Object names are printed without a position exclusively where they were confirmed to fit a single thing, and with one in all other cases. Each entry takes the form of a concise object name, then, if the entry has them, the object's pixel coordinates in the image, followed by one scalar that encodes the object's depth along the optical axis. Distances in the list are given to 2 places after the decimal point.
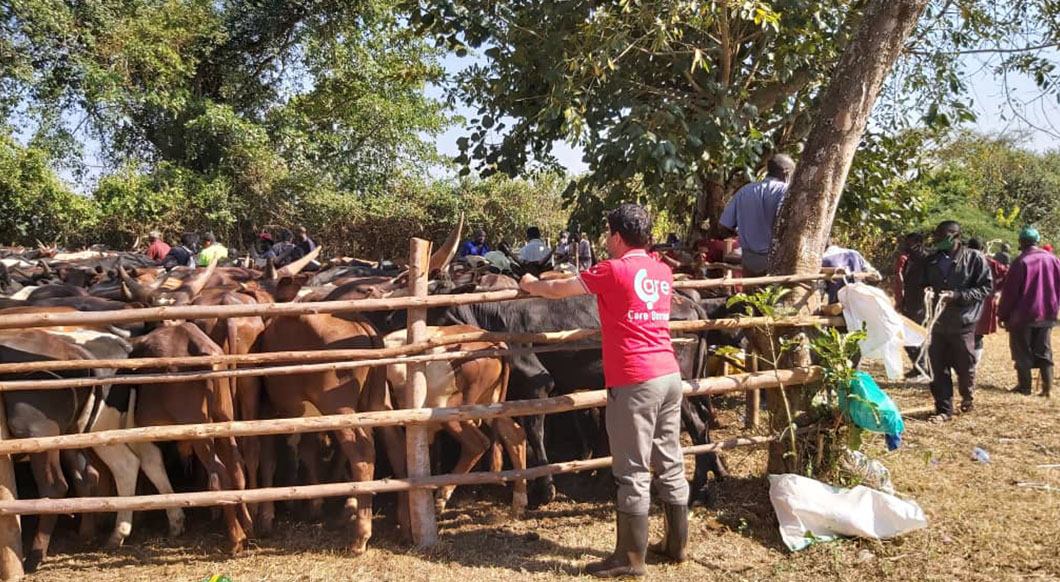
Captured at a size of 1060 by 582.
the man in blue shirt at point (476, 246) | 15.58
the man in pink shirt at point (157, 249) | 16.20
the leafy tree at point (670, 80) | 7.65
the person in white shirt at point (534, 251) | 13.46
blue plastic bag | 4.77
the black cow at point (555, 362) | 5.82
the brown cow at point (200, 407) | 5.00
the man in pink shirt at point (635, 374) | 4.25
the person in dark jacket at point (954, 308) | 7.66
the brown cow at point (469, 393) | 5.46
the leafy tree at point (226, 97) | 20.86
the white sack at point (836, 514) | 4.72
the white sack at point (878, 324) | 5.00
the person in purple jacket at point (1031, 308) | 8.79
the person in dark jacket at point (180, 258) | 12.74
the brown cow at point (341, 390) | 5.09
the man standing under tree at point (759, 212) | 6.63
